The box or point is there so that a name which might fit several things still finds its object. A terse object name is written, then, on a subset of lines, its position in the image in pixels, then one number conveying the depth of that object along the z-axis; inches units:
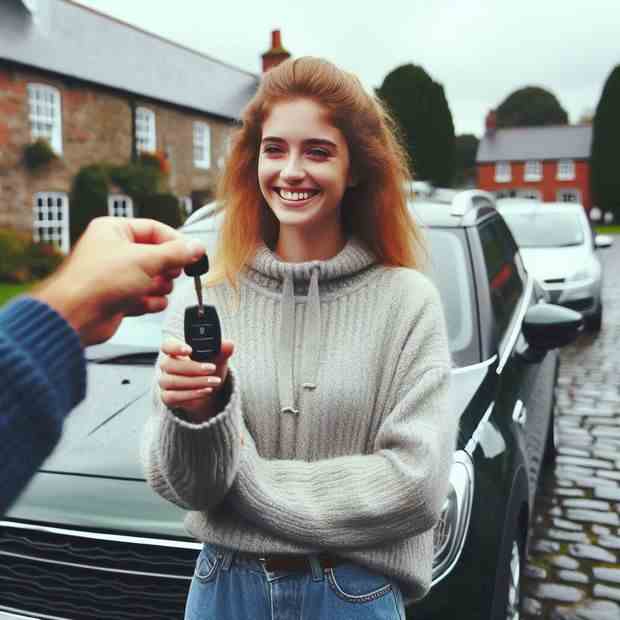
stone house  786.8
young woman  62.1
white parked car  358.6
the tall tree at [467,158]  2913.4
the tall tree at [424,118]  1609.3
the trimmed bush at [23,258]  671.8
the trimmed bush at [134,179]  897.5
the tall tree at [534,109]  3083.2
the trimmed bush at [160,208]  922.1
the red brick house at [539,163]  2214.6
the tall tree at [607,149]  1829.5
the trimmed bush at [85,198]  840.9
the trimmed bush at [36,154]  791.1
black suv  91.4
